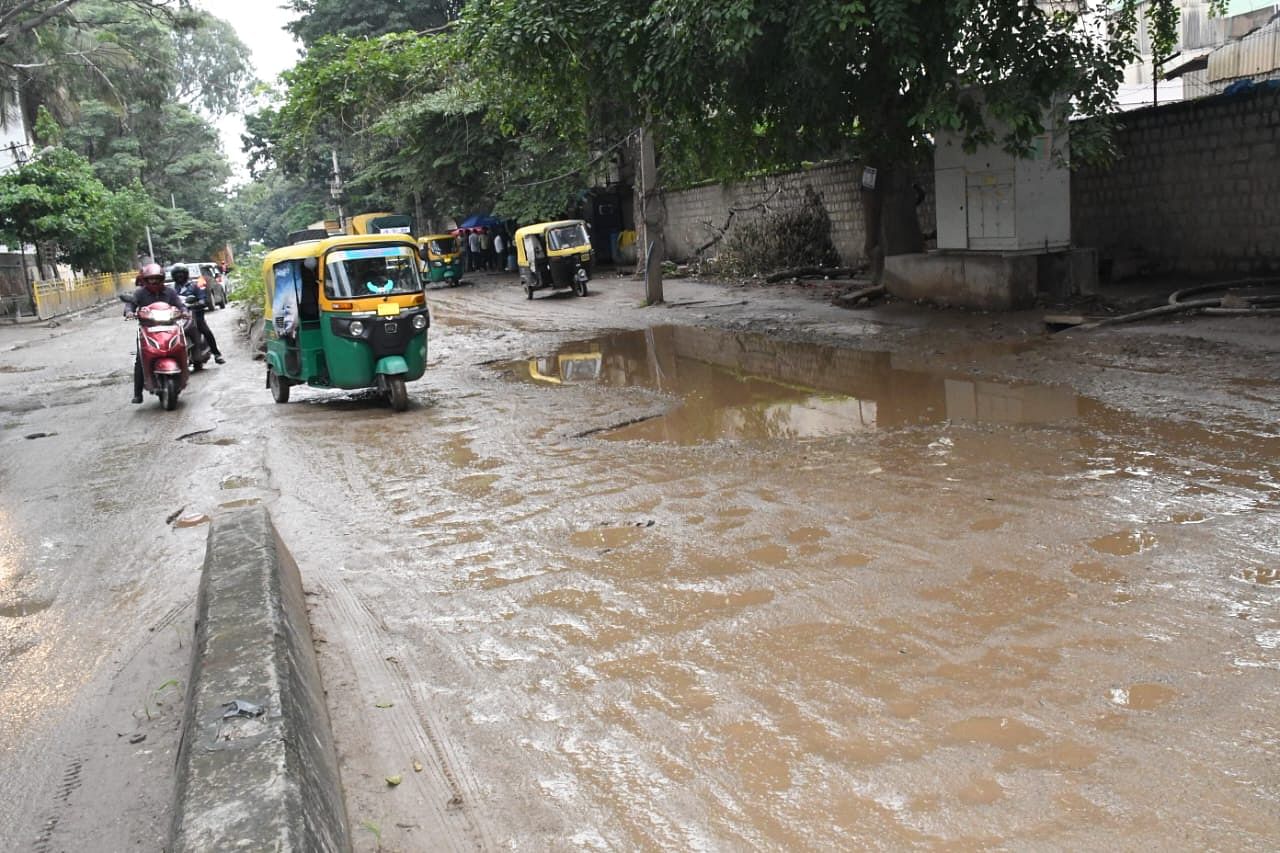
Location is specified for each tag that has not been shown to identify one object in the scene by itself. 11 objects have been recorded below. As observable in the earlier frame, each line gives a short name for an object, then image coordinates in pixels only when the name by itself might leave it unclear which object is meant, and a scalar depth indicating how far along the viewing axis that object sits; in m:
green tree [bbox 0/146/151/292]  29.66
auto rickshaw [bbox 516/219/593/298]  23.75
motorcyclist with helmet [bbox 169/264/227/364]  14.31
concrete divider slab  2.52
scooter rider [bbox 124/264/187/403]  11.47
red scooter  11.28
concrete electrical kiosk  13.05
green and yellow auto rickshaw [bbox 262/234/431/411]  9.93
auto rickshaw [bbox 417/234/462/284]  32.44
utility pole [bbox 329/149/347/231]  50.34
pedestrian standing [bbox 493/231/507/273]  37.16
